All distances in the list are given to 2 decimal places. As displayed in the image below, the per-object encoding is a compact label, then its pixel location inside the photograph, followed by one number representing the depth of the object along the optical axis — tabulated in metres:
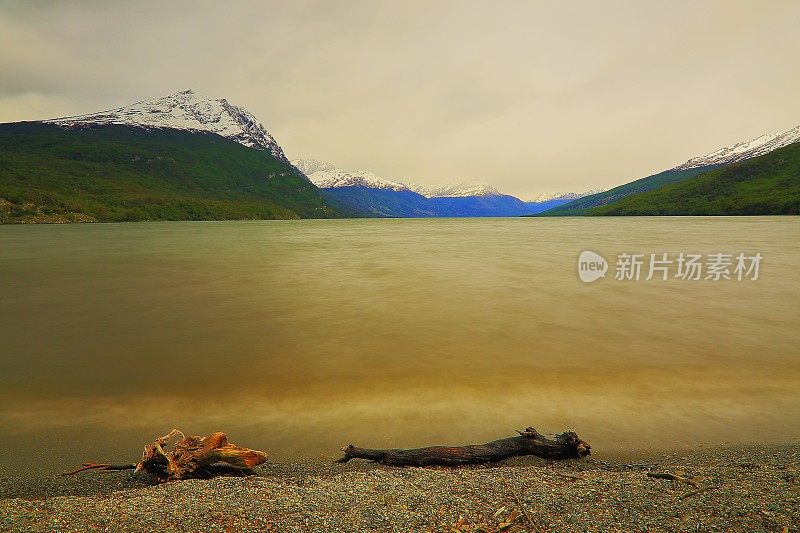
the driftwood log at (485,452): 7.86
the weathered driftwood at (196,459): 7.30
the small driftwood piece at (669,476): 6.31
